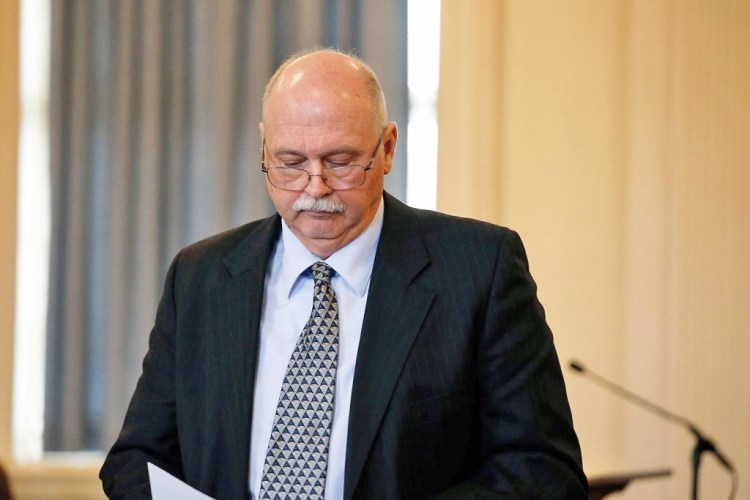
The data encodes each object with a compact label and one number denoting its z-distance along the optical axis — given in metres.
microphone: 6.49
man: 5.11
